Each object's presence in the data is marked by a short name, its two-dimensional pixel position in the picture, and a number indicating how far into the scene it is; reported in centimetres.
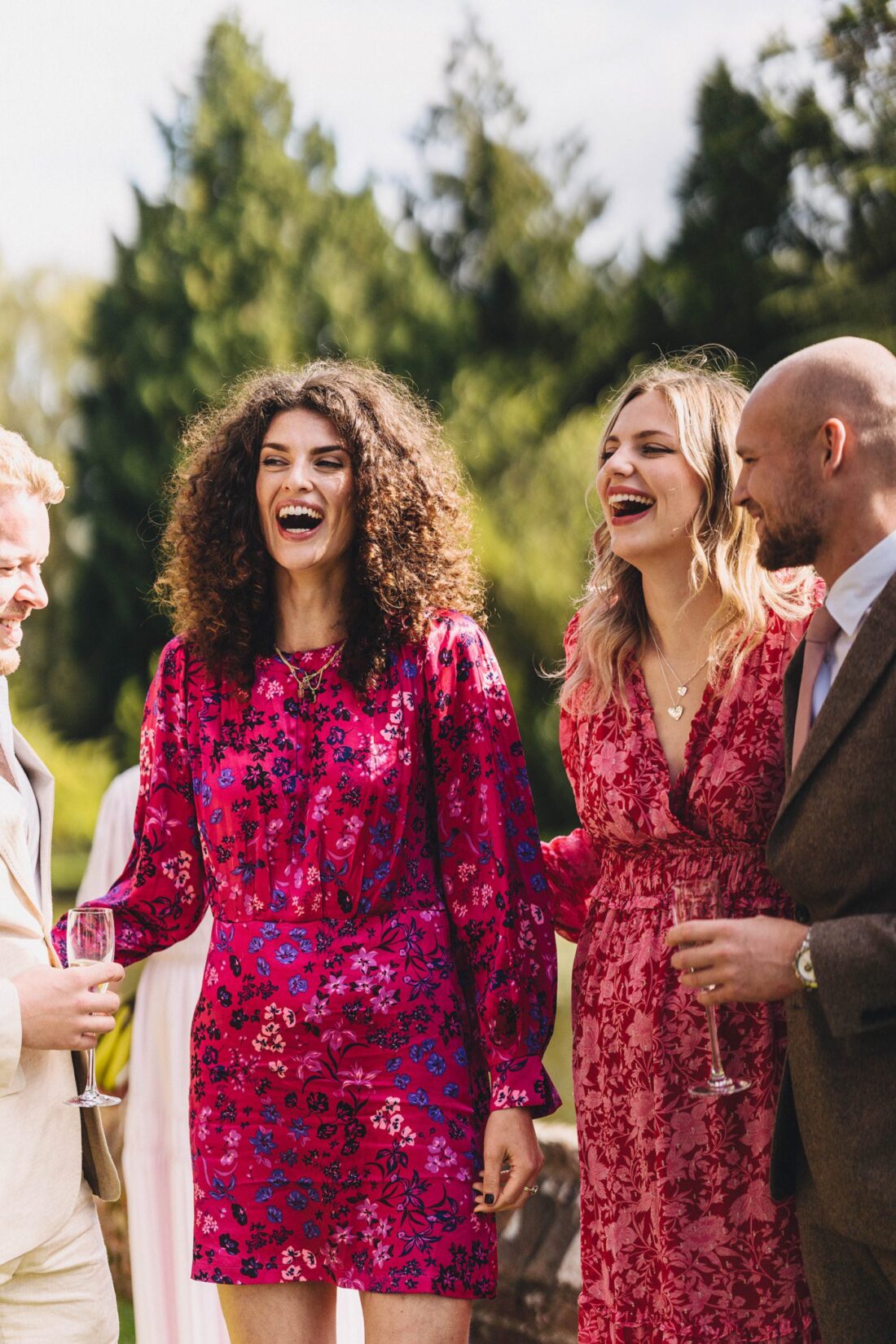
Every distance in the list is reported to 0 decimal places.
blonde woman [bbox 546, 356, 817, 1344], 298
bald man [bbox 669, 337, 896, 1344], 245
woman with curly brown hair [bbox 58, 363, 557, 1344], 292
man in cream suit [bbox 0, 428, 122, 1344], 286
